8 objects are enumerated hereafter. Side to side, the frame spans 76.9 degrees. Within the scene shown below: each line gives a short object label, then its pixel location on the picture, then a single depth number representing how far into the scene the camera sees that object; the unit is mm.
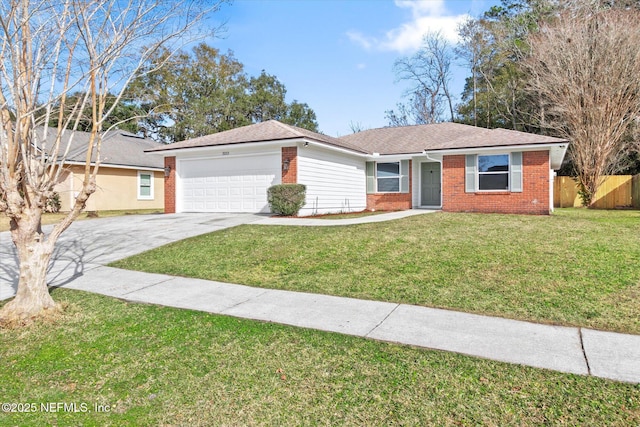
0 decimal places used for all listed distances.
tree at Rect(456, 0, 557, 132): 26016
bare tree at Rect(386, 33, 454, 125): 34125
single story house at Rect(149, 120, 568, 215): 14031
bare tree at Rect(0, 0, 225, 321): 4301
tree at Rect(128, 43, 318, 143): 32500
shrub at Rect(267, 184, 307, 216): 13383
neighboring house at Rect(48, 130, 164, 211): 19266
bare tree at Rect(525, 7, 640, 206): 19859
